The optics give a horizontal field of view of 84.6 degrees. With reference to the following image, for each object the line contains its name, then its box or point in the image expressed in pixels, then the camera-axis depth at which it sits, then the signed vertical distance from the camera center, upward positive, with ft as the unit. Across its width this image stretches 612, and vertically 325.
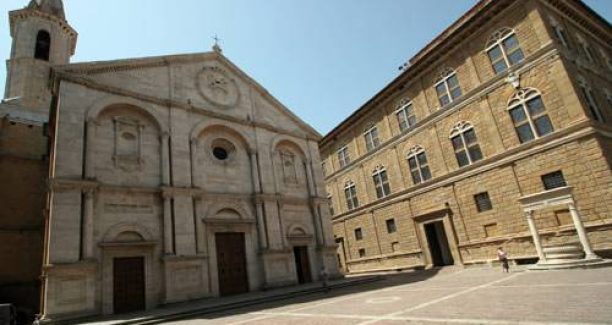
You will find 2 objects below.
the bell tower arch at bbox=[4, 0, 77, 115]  93.97 +70.64
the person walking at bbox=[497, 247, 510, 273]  53.42 -4.69
